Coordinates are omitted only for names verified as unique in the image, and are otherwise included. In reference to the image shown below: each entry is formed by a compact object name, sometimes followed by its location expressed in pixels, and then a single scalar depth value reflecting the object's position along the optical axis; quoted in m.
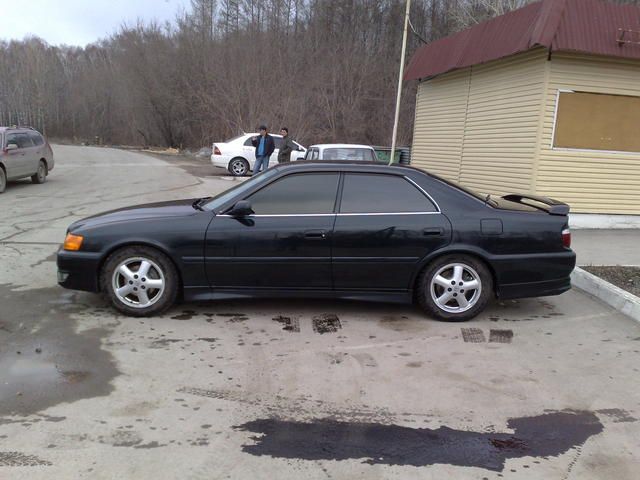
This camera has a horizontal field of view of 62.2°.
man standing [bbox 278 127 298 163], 14.21
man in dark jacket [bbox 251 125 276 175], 14.83
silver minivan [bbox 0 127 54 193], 13.70
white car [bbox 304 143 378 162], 11.46
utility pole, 18.22
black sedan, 4.99
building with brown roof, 9.20
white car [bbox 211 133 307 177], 19.69
